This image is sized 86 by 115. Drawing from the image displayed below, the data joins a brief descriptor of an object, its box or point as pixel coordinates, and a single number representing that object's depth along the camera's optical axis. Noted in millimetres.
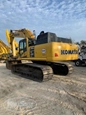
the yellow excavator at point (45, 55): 4111
